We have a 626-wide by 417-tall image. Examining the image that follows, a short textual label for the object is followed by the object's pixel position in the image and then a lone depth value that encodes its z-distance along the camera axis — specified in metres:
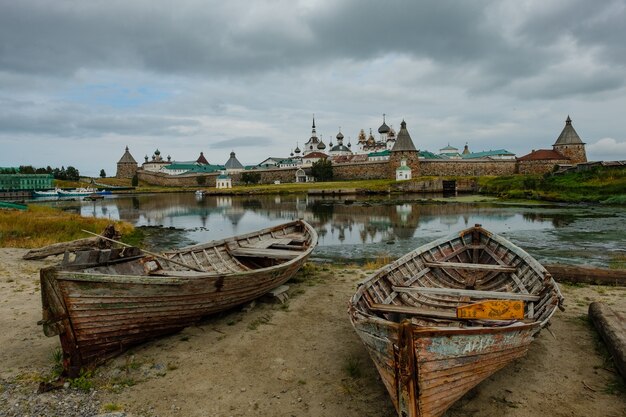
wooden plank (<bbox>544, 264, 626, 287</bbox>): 11.84
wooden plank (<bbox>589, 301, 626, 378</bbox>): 6.53
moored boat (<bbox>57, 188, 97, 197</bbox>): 91.25
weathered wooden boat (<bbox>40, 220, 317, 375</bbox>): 6.44
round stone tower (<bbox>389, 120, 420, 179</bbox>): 89.56
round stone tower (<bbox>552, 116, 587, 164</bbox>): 90.38
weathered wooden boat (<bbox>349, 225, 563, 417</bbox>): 4.92
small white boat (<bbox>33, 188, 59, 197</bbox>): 92.57
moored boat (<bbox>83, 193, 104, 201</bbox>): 76.78
